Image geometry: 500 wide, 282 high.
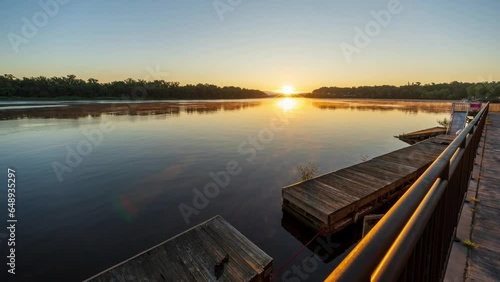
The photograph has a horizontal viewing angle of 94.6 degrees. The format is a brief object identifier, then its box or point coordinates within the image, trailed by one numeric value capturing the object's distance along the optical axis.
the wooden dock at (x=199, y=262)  5.88
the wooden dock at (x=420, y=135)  29.16
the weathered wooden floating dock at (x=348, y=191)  9.54
